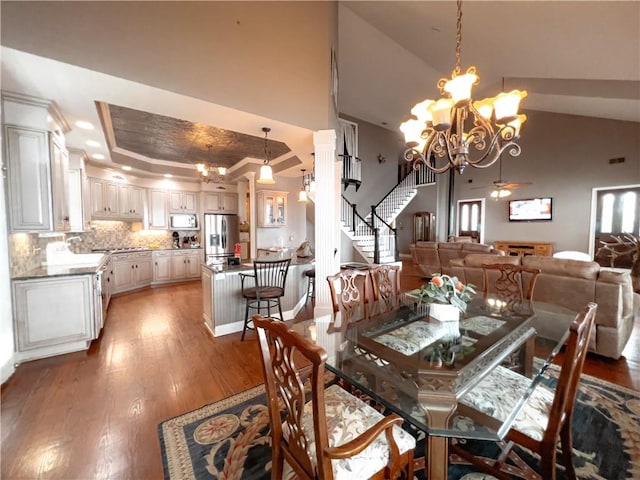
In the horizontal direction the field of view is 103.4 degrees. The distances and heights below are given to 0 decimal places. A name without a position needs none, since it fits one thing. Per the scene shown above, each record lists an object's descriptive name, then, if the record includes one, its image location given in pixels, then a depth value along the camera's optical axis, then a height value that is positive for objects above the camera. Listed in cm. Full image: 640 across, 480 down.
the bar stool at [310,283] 411 -104
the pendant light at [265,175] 337 +70
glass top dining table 101 -73
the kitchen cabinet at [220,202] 691 +71
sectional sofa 256 -73
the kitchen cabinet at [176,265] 614 -95
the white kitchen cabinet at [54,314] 258 -94
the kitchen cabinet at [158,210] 624 +43
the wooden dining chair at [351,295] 209 -61
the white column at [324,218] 319 +11
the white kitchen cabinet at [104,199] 510 +59
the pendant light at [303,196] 551 +68
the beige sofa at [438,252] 555 -62
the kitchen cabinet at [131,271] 517 -95
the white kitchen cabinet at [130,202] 566 +59
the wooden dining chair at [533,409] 104 -86
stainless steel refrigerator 679 -22
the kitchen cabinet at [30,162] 245 +66
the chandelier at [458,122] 222 +103
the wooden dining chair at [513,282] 247 -61
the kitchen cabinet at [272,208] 575 +44
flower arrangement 177 -47
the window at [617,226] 640 +2
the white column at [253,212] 576 +35
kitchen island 329 -96
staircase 677 +15
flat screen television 769 +54
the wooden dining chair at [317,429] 85 -87
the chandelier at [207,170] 455 +107
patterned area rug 143 -139
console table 754 -66
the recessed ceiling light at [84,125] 311 +130
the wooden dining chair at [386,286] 237 -59
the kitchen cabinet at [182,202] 655 +68
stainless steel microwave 658 +16
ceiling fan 631 +105
